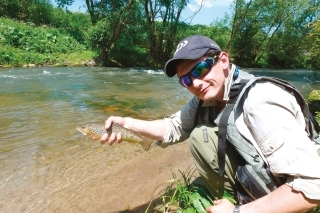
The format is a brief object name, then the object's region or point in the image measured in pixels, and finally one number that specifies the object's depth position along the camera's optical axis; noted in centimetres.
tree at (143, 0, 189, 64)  2269
